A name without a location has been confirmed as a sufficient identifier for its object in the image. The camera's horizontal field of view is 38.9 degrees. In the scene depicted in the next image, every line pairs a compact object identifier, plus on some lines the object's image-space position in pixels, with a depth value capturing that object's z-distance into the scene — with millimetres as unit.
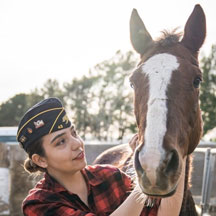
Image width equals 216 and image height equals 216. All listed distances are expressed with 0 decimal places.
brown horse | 1780
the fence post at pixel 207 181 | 4430
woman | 2322
